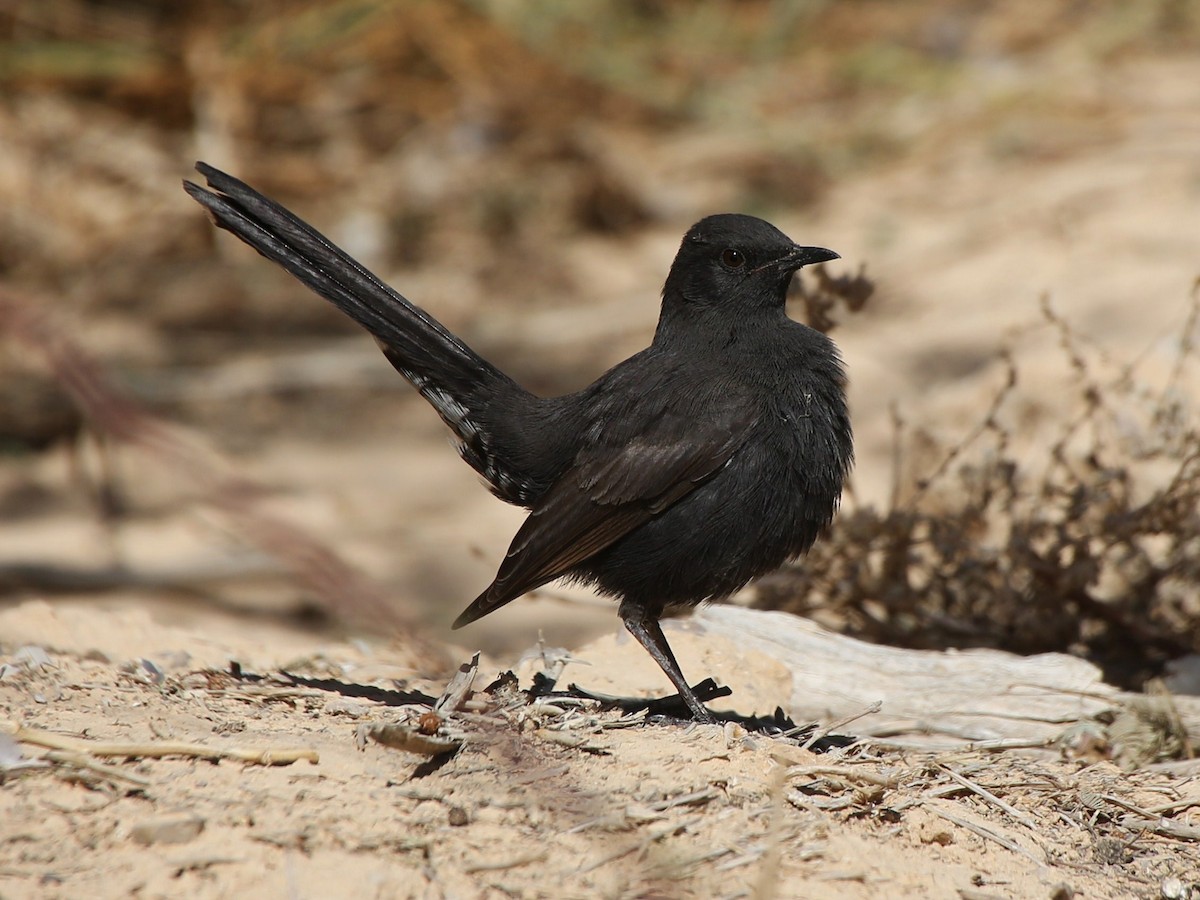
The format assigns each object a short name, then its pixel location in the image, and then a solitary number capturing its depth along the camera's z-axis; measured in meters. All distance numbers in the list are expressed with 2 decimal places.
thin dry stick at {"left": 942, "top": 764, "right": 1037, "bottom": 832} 6.13
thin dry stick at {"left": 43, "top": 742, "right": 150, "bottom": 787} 5.39
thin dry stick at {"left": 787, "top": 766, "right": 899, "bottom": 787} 6.01
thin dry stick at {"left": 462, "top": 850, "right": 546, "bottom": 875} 5.07
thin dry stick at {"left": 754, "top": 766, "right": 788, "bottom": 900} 4.77
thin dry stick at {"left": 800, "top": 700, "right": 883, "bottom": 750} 6.63
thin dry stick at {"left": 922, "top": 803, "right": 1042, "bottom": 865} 5.82
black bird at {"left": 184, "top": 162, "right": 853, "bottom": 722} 7.40
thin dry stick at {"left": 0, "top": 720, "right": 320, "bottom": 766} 5.59
